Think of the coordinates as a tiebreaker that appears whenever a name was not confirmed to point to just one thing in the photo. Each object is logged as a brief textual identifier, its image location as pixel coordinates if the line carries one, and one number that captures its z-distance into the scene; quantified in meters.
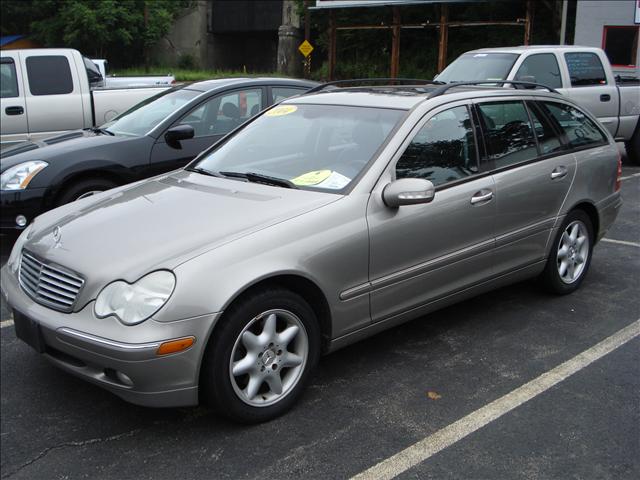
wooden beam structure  20.52
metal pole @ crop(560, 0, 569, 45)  18.81
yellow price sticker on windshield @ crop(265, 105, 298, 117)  4.57
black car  6.18
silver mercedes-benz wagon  3.04
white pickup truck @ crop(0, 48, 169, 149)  8.76
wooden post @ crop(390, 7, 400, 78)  22.70
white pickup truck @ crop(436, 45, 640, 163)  9.46
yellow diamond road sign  25.85
